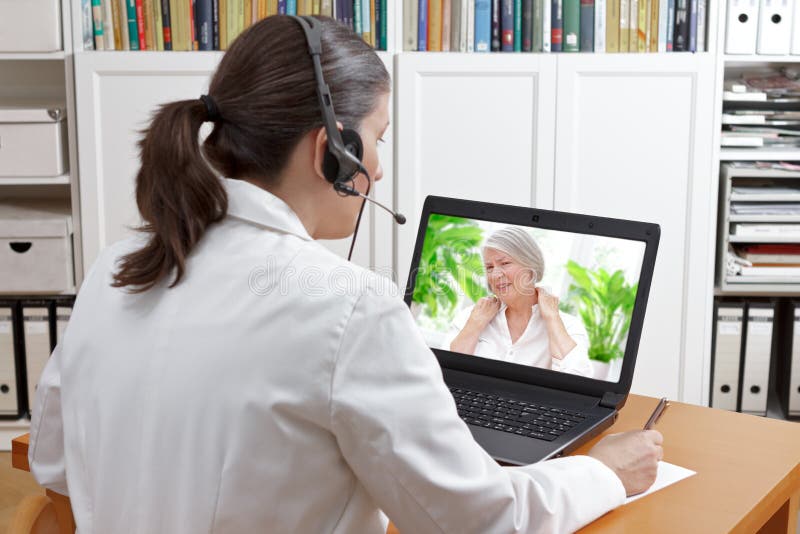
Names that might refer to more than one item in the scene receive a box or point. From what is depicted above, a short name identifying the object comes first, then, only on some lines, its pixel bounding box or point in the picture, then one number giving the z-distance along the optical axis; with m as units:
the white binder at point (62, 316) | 2.89
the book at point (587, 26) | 2.71
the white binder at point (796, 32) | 2.71
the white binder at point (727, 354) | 2.88
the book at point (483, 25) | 2.72
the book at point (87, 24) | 2.70
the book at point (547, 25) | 2.71
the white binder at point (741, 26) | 2.70
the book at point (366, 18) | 2.72
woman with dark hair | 0.90
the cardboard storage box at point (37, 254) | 2.78
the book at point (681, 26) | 2.71
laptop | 1.42
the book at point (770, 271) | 2.82
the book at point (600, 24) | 2.71
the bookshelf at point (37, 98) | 2.82
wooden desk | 1.13
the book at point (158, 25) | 2.71
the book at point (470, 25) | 2.72
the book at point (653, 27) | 2.71
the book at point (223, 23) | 2.71
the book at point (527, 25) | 2.73
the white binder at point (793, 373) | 2.91
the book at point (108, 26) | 2.71
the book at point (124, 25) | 2.71
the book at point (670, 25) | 2.71
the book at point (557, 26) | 2.72
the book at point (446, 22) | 2.73
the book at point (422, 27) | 2.72
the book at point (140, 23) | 2.71
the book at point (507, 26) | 2.73
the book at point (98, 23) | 2.71
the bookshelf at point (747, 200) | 2.74
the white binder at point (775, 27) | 2.71
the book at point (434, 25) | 2.72
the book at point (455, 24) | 2.72
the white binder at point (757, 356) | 2.88
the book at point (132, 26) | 2.71
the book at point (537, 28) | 2.72
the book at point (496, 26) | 2.73
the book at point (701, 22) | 2.71
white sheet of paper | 1.21
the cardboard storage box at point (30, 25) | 2.67
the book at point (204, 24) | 2.71
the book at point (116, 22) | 2.71
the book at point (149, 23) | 2.71
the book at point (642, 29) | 2.71
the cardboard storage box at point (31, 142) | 2.71
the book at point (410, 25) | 2.73
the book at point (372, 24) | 2.72
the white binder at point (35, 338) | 2.89
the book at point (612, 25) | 2.71
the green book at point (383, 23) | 2.72
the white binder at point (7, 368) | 2.90
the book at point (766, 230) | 2.79
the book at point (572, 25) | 2.72
